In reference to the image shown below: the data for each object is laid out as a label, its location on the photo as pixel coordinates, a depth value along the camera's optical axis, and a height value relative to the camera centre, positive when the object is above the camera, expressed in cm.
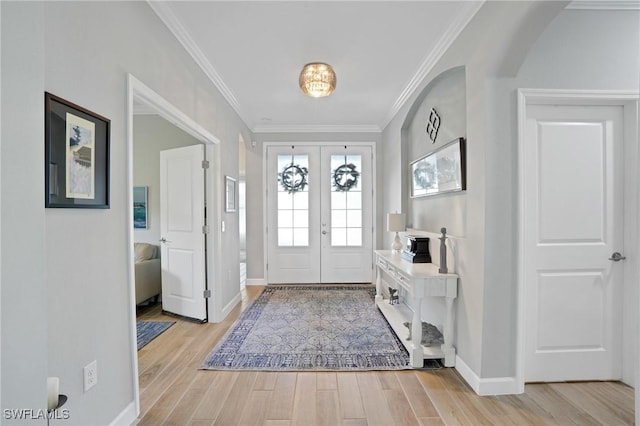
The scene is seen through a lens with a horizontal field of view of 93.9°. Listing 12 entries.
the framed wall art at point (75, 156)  125 +26
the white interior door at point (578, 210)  213 +1
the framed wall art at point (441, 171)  231 +37
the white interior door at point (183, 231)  333 -21
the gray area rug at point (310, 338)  246 -124
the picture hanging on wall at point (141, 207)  430 +8
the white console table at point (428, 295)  236 -67
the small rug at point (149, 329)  289 -123
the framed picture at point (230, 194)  369 +24
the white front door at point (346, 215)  503 -6
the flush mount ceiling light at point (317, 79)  262 +118
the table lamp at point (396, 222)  340 -13
